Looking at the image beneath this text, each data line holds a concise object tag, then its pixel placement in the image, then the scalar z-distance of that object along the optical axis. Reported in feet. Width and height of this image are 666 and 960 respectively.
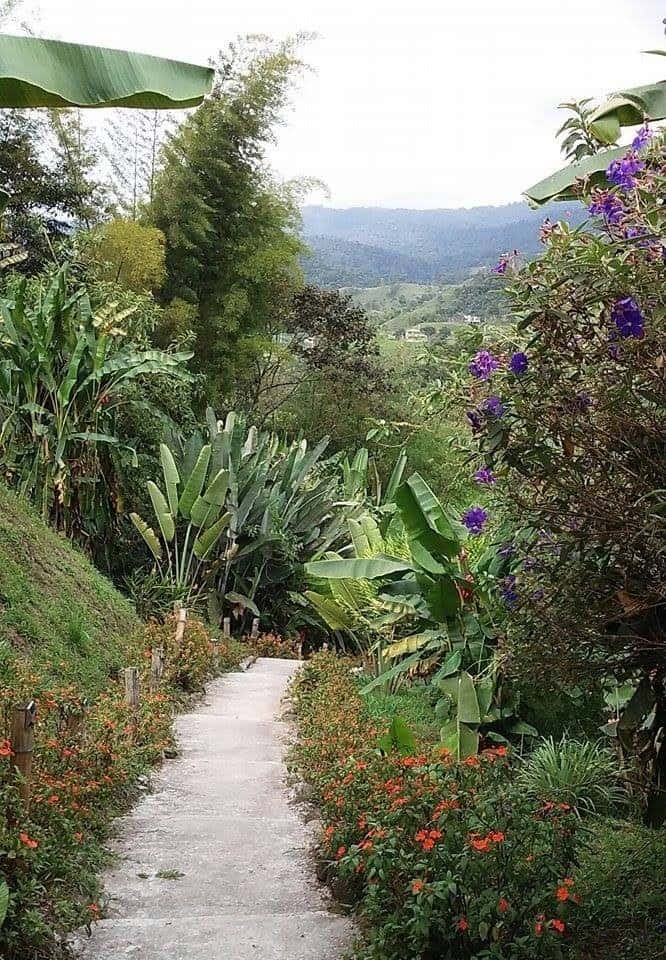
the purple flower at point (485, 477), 11.68
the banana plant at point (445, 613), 19.92
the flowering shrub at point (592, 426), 8.79
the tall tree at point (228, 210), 47.34
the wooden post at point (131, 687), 22.03
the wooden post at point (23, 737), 12.19
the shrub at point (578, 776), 17.66
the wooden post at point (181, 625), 32.32
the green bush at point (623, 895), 11.60
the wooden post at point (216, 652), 35.62
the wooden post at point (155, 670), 26.61
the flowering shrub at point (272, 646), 45.65
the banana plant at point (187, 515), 39.32
